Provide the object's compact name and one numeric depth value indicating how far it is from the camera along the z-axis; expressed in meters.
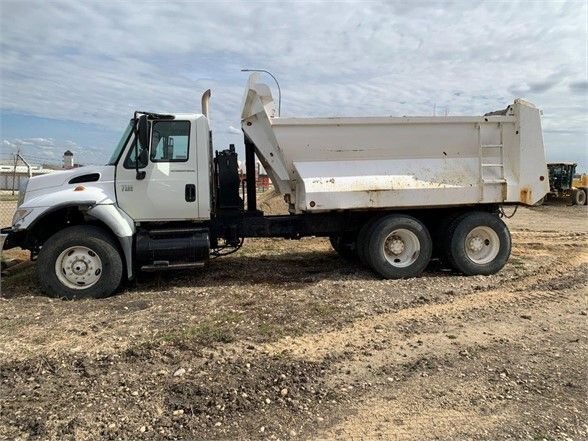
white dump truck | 6.82
